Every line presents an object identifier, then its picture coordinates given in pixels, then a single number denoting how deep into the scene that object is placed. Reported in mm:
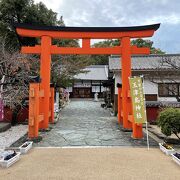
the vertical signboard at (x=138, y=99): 7066
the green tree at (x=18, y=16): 14109
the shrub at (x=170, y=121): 6341
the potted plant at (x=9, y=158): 4704
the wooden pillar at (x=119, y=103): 10937
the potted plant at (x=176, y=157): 4934
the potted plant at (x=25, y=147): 5784
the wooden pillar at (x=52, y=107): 10928
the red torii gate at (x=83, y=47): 9128
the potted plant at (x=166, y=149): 5677
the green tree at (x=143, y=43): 36680
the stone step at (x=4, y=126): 9038
